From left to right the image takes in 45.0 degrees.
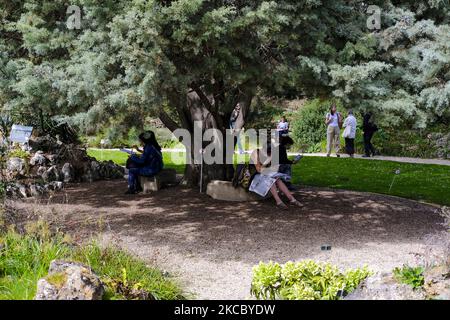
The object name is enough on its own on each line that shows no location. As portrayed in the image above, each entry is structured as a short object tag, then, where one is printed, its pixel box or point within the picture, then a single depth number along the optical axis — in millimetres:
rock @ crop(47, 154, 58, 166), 12295
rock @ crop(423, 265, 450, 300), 4191
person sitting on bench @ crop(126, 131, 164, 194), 10578
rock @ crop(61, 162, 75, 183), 12109
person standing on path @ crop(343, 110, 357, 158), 16047
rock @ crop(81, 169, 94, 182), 12363
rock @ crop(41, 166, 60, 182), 11723
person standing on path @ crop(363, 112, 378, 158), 16016
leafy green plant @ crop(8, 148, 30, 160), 11859
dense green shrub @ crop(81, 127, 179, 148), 20844
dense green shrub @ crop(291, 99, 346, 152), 20000
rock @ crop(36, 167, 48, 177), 11752
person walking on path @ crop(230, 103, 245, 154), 10664
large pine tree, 6055
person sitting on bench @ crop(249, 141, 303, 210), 9000
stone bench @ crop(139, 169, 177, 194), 10750
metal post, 10312
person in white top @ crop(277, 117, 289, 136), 18297
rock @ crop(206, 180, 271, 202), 9531
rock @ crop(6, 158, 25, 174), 11430
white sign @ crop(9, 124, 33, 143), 11555
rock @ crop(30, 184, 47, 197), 10352
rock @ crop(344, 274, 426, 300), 4332
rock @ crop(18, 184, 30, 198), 10227
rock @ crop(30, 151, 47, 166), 11914
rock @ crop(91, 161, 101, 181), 12492
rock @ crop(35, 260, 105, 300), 4051
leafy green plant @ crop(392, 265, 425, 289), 4395
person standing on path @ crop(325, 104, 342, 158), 16875
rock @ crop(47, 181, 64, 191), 10903
